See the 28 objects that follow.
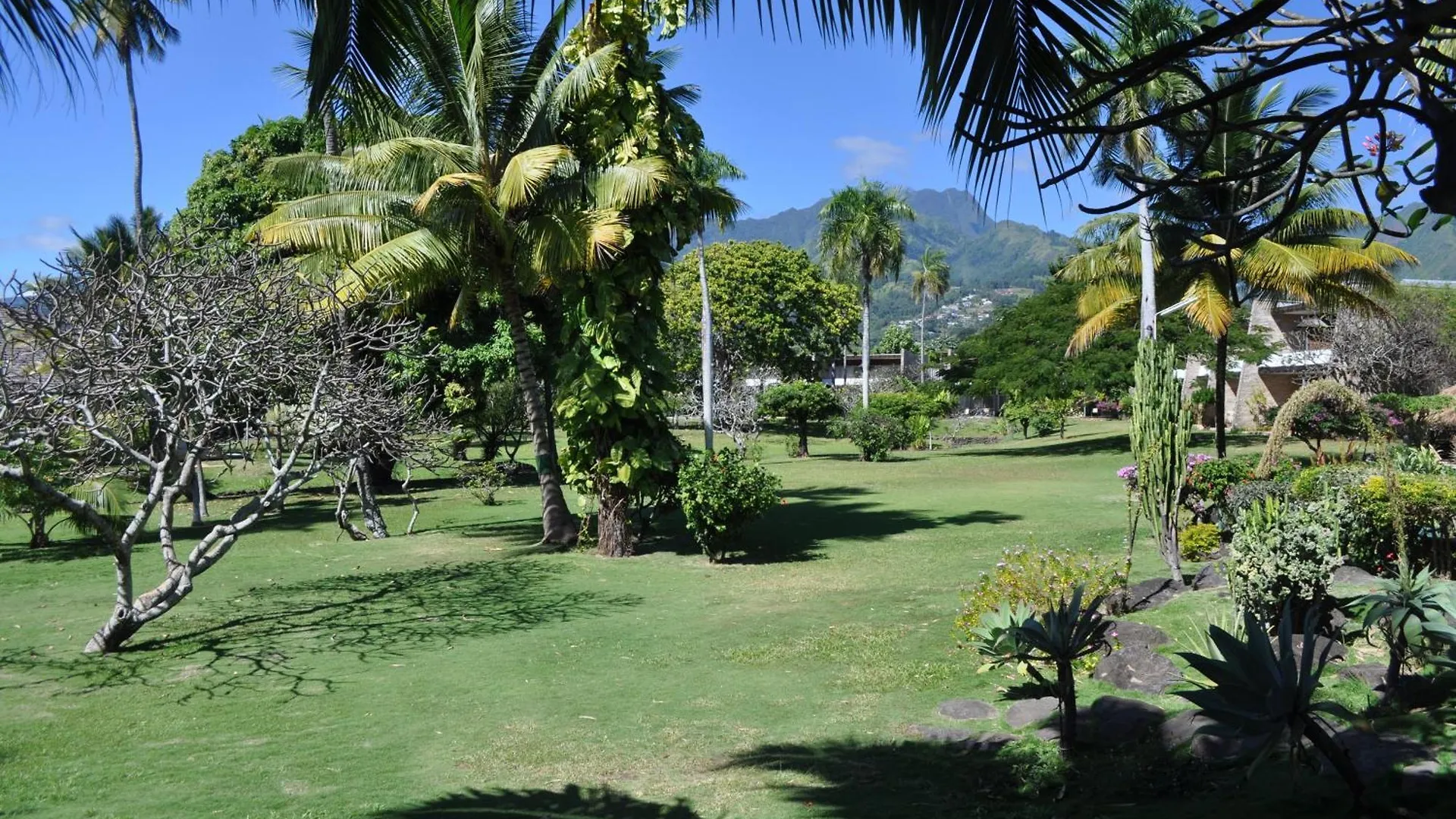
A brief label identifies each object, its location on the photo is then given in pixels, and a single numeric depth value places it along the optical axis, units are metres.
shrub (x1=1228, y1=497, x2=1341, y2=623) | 7.57
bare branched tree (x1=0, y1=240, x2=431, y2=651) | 9.87
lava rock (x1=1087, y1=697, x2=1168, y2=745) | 6.54
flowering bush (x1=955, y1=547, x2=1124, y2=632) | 9.34
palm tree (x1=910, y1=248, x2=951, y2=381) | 80.25
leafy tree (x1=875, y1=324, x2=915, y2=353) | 85.50
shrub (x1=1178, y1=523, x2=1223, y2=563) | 12.81
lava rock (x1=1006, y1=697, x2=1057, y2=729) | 7.27
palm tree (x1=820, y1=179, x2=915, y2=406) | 45.03
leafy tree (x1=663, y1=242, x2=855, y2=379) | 51.09
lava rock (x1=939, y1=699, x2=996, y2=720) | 7.69
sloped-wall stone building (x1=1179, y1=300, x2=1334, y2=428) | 38.12
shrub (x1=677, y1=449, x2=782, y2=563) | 15.23
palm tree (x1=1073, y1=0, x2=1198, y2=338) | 22.25
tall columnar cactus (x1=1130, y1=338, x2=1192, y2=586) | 11.23
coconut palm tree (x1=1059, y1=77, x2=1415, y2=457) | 23.59
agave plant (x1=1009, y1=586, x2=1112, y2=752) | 6.21
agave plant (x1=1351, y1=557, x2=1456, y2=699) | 5.78
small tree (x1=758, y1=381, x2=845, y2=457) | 37.59
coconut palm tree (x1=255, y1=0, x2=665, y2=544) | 15.29
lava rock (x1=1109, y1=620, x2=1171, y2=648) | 8.72
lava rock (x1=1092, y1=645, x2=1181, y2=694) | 7.73
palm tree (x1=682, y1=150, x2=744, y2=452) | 18.02
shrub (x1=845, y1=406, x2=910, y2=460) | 34.69
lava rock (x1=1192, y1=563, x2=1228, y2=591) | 10.98
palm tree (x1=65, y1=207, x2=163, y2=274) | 26.33
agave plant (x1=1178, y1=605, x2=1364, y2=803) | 4.20
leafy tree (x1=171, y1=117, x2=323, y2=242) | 28.42
